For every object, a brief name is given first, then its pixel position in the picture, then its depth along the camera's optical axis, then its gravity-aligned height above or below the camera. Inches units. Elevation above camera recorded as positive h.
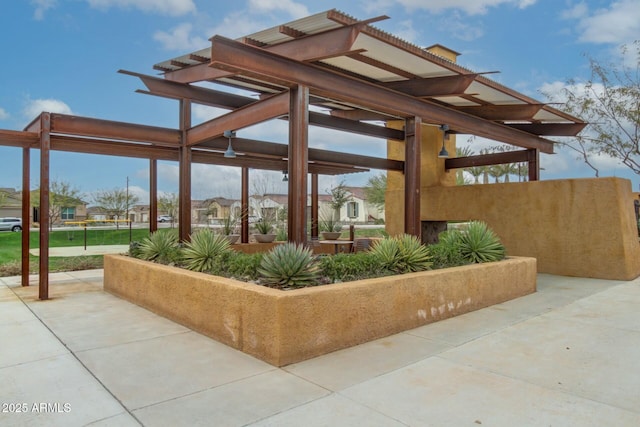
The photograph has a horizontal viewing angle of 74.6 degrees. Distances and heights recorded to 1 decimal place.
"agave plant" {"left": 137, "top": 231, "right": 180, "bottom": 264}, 270.2 -21.7
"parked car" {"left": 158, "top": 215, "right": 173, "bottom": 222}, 1800.7 -12.9
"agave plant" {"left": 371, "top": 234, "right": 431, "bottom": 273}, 221.9 -21.0
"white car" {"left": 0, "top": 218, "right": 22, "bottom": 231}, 1236.5 -31.2
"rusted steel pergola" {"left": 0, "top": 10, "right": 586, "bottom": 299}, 221.1 +80.9
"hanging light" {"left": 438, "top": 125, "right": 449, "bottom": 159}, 354.6 +74.5
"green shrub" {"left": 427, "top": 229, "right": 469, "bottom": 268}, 249.5 -22.6
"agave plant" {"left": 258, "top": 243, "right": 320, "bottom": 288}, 175.0 -22.7
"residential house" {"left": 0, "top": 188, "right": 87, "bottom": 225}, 1305.4 +22.8
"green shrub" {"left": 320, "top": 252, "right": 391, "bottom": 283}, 195.2 -24.8
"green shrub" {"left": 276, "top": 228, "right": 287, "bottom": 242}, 483.8 -23.3
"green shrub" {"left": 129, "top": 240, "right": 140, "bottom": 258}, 297.7 -25.0
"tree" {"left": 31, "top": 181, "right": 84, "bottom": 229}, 1214.9 +51.9
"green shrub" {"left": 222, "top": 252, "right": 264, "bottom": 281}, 193.5 -24.5
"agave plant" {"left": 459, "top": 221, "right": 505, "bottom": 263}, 272.5 -19.4
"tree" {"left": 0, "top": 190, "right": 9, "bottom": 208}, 1490.0 +60.4
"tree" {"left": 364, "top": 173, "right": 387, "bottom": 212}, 1651.1 +107.4
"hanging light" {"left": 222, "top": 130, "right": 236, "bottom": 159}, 326.5 +53.0
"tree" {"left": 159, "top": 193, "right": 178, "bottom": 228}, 1354.0 +51.9
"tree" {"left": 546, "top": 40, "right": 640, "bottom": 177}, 669.9 +186.1
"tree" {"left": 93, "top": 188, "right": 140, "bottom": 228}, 1511.8 +50.8
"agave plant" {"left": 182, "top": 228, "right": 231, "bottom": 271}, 224.7 -19.7
